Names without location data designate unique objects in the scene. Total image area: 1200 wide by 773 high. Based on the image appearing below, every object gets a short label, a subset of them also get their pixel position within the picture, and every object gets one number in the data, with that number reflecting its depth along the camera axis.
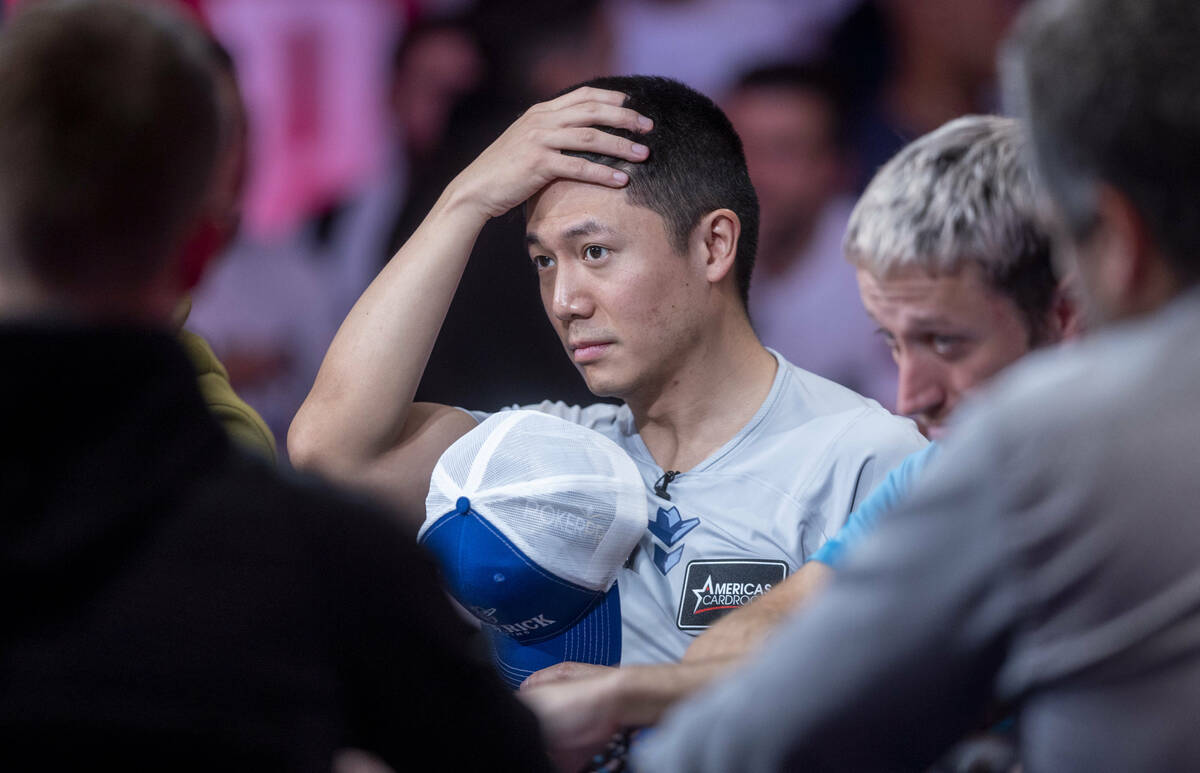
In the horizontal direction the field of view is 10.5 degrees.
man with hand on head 5.07
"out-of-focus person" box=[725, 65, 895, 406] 5.69
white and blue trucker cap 4.96
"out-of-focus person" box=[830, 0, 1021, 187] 5.67
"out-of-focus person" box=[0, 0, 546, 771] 3.51
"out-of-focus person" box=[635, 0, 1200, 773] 3.10
